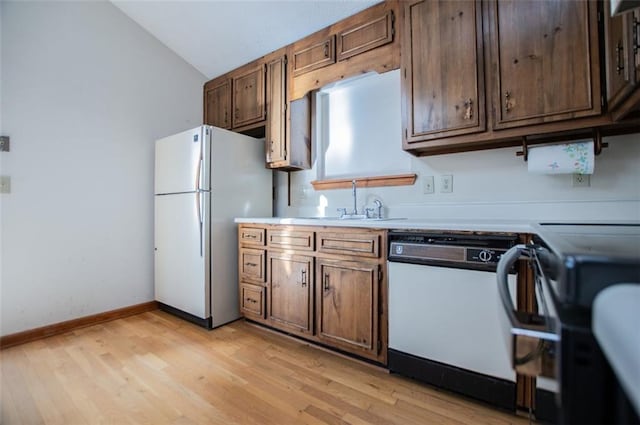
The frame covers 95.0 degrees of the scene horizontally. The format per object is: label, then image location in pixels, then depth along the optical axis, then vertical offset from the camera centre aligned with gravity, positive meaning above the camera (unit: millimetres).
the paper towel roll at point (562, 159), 1500 +290
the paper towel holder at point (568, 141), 1479 +377
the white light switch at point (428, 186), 2071 +205
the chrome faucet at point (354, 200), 2350 +125
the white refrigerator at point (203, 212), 2385 +41
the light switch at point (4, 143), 2129 +553
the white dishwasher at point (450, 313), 1366 -499
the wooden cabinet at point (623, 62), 1015 +579
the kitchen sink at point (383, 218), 2199 -23
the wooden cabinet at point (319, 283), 1726 -464
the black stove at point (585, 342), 338 -161
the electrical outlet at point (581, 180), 1606 +180
